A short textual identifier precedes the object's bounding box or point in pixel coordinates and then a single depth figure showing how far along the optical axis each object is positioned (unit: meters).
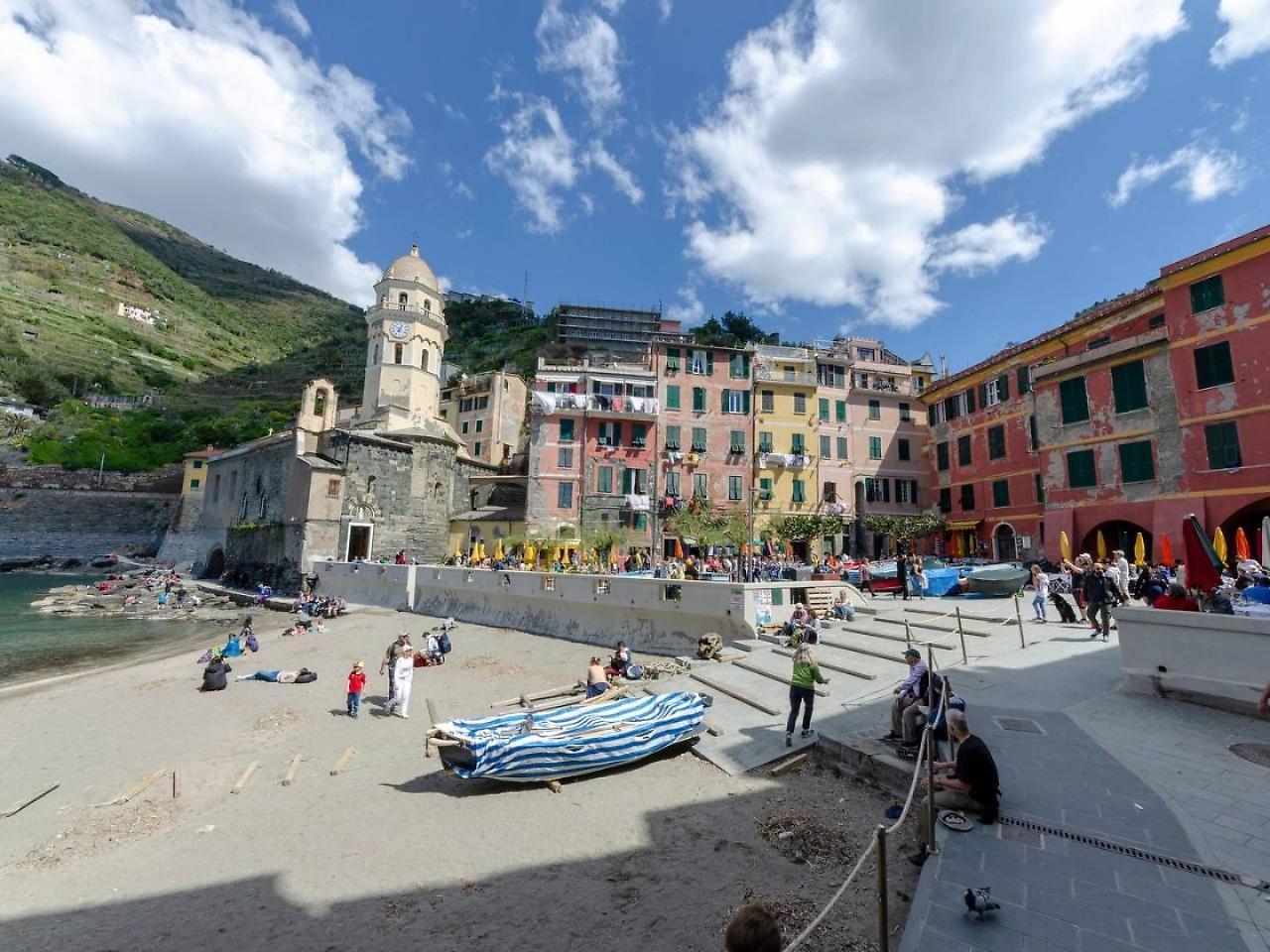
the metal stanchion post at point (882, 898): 3.49
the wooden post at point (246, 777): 9.67
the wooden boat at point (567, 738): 8.72
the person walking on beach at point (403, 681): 13.41
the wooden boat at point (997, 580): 19.69
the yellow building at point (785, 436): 34.25
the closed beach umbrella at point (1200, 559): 9.34
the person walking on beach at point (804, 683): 8.88
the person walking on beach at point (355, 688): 13.48
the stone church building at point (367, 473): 34.62
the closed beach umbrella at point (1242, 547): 14.08
